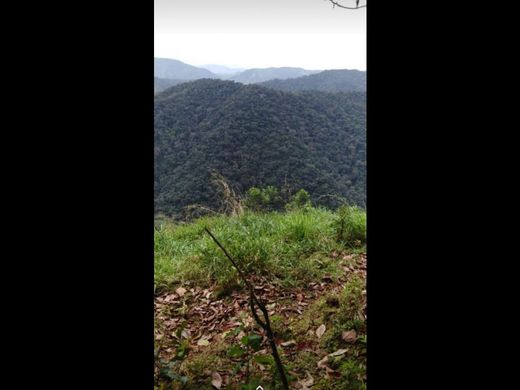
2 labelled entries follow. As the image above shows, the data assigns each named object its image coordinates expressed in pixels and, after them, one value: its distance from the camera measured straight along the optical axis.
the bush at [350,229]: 4.05
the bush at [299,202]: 5.19
